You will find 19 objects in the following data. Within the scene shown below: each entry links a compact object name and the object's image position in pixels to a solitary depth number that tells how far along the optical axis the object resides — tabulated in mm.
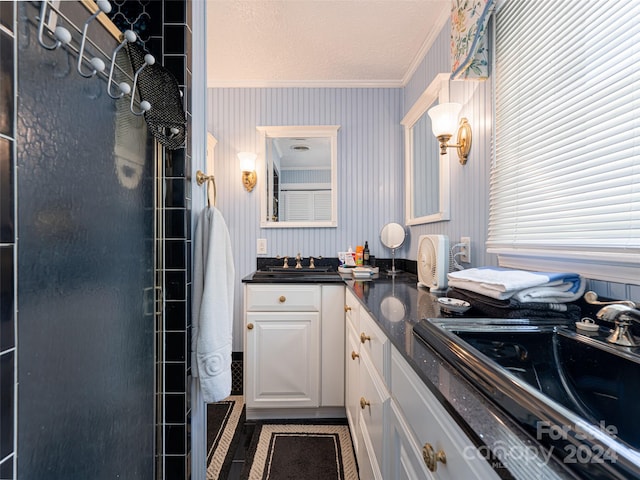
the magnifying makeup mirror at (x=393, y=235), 2447
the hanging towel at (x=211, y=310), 1150
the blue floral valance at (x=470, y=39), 1269
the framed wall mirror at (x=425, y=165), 1790
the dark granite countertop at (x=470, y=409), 347
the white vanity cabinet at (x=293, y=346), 1988
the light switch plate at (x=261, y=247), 2557
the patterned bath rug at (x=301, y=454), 1542
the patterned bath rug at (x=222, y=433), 1587
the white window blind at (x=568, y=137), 764
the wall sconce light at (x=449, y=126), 1523
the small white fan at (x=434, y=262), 1465
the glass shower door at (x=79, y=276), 579
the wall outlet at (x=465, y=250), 1551
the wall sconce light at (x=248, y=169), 2477
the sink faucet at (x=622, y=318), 630
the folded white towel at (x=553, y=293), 894
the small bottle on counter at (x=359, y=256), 2459
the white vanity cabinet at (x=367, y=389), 986
